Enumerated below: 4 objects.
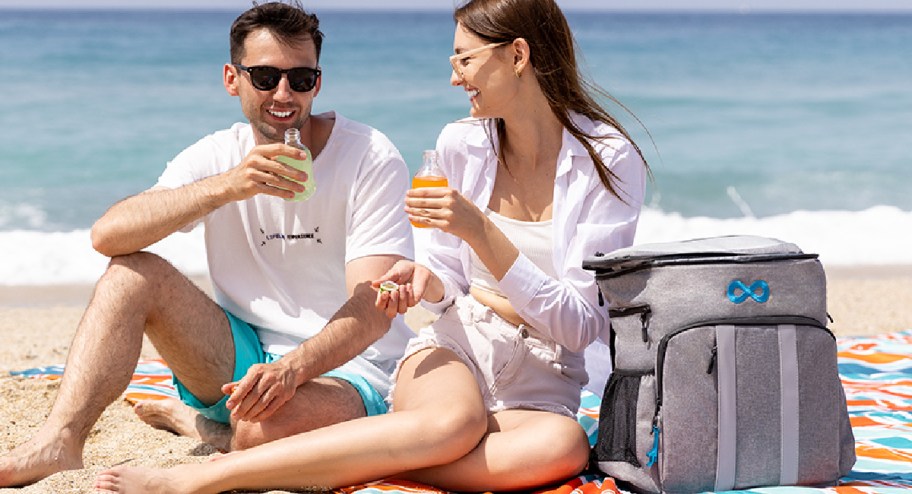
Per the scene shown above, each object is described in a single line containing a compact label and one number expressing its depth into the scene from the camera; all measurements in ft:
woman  11.48
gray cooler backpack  11.09
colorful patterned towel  11.77
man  12.18
